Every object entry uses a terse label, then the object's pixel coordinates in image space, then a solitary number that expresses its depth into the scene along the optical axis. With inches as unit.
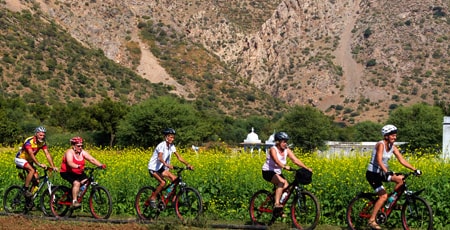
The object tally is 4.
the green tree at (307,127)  2891.2
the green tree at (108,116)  2940.5
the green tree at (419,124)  2628.0
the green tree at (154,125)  2605.8
